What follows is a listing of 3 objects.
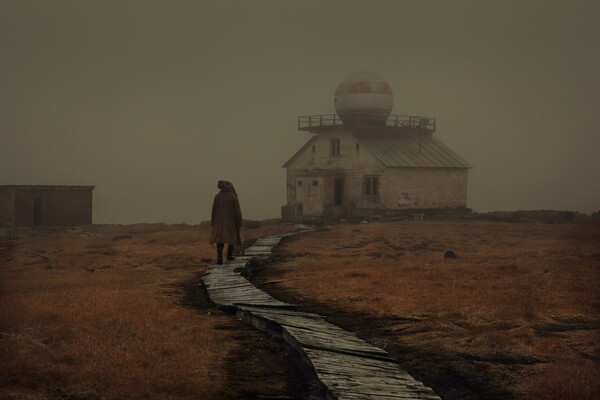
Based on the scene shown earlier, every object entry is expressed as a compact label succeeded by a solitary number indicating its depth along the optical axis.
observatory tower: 51.97
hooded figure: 22.28
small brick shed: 48.62
